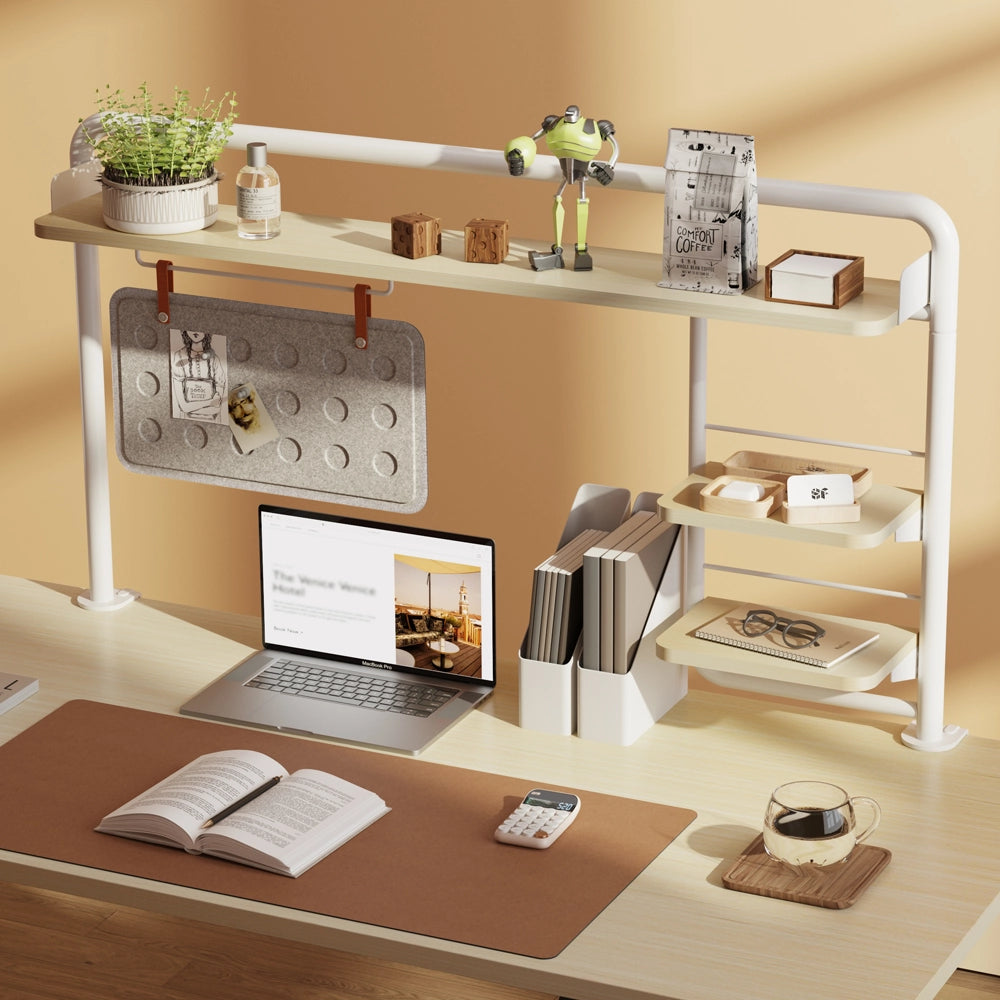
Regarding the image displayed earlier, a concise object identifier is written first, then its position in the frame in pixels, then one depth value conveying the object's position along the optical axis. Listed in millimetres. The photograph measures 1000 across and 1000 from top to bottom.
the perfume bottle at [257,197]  4418
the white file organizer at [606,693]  4251
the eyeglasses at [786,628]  4237
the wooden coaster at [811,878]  3599
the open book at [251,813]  3732
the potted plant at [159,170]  4465
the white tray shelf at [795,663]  4084
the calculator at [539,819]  3786
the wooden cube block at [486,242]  4264
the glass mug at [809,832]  3672
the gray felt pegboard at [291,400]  4712
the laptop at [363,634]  4425
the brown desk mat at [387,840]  3555
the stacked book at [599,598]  4204
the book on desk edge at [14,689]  4478
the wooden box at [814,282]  3933
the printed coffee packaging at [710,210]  3956
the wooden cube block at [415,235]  4284
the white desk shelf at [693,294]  3940
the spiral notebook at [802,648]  4144
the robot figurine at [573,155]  4154
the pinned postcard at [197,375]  4876
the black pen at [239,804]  3846
